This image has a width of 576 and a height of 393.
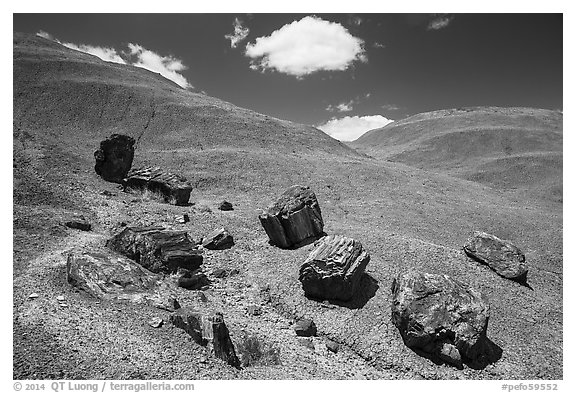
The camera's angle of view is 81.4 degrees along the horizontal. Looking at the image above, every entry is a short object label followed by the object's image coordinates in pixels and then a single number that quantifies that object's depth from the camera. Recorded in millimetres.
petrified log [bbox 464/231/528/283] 14828
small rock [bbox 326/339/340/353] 10420
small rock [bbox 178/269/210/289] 12453
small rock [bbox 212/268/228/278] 14038
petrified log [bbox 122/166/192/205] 22766
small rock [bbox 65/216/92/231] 15152
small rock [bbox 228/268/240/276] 14281
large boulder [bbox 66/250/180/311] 9867
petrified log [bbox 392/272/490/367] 9914
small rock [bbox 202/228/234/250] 16422
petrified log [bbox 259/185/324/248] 16234
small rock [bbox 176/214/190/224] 18970
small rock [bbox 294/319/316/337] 10930
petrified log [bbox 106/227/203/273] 12977
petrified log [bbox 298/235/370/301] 12281
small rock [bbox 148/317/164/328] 8712
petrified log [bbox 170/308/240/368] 8273
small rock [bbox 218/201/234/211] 22625
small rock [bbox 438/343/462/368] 9789
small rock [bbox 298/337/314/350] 10362
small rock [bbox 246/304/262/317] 11832
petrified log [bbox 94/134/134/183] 26266
